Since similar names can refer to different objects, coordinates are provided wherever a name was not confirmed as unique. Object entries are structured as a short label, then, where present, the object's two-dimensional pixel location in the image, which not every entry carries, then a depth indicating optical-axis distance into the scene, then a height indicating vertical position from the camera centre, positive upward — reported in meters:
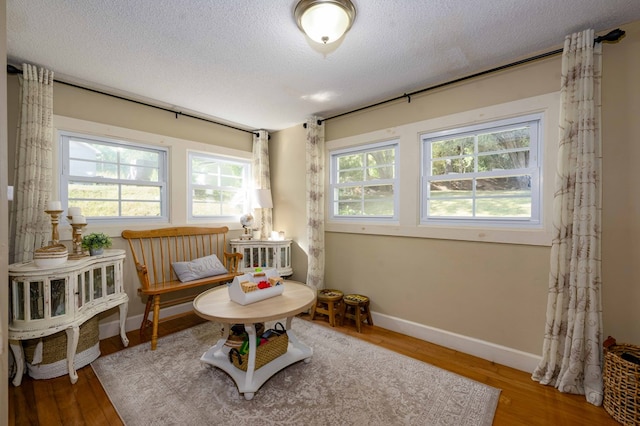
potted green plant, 2.30 -0.27
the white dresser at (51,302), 1.86 -0.66
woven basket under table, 1.94 -1.06
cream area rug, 1.64 -1.25
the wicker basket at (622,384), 1.53 -1.02
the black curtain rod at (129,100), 2.16 +1.18
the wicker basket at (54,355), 2.00 -1.11
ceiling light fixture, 1.52 +1.15
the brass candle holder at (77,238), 2.28 -0.23
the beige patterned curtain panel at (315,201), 3.32 +0.14
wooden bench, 2.63 -0.52
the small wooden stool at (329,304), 2.95 -1.05
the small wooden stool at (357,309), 2.82 -1.07
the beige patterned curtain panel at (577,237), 1.78 -0.16
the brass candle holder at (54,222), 2.10 -0.09
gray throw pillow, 2.93 -0.64
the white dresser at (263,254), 3.50 -0.55
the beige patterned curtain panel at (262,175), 3.88 +0.53
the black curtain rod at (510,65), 1.75 +1.18
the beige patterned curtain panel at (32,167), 2.15 +0.36
